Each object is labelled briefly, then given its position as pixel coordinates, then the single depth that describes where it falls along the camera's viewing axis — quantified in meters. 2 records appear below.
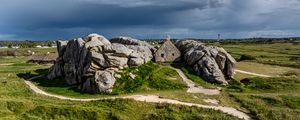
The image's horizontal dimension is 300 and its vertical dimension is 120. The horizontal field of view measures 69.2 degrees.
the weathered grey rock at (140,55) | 36.28
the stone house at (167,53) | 40.01
